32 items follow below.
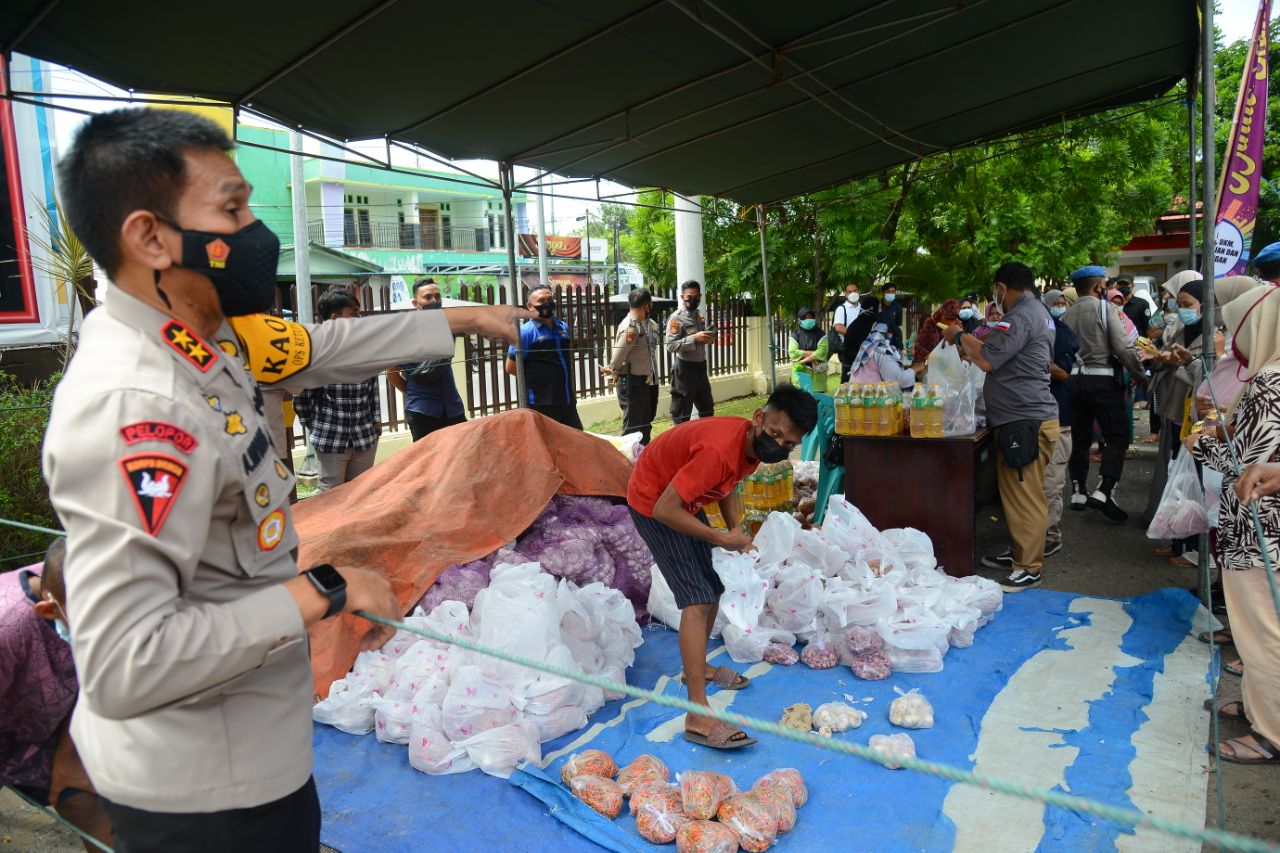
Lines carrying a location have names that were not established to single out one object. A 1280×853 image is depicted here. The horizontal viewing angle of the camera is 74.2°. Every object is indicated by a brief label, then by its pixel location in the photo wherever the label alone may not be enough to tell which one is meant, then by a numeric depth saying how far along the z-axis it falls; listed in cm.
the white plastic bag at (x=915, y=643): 407
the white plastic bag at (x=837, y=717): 351
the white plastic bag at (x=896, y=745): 325
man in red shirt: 339
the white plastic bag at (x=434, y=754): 325
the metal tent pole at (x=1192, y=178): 552
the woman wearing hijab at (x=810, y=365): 884
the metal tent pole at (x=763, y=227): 927
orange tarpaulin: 416
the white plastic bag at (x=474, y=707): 334
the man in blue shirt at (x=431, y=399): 625
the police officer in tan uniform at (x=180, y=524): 103
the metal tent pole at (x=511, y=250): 639
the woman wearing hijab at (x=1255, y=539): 303
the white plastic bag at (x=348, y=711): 358
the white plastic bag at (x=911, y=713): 352
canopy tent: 421
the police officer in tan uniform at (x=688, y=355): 866
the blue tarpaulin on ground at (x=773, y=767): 286
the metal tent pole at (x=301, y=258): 1064
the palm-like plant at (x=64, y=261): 563
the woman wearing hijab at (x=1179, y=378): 534
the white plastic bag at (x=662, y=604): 462
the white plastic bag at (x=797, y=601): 439
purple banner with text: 451
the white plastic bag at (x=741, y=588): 432
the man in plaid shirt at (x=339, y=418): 518
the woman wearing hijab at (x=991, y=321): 523
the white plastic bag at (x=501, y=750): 321
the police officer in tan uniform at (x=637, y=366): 800
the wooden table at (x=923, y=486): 520
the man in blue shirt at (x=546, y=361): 670
